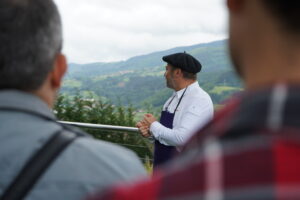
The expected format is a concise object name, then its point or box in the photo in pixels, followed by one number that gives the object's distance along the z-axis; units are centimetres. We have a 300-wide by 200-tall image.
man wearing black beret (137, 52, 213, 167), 422
